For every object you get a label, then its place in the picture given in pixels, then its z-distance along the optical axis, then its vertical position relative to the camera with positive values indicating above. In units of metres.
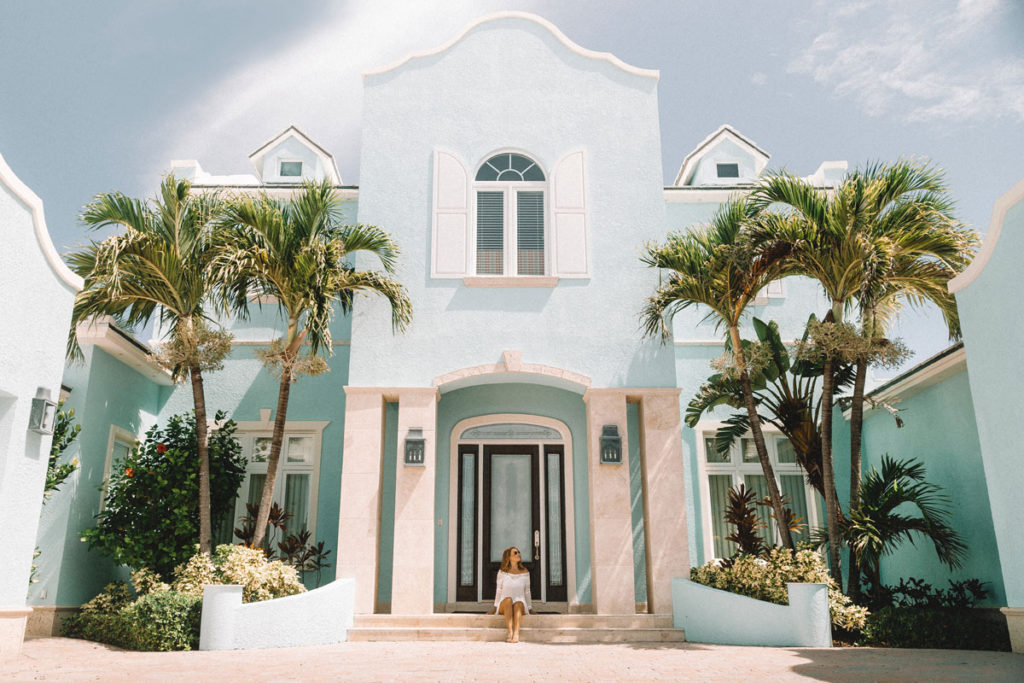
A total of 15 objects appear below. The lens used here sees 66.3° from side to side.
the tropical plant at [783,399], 11.14 +2.33
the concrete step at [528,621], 10.09 -0.73
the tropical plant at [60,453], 9.95 +1.37
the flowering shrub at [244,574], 9.31 -0.13
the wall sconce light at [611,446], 10.99 +1.57
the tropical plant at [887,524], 9.55 +0.45
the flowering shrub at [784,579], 9.17 -0.20
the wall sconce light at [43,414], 7.41 +1.37
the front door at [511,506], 12.09 +0.84
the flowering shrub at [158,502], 10.78 +0.84
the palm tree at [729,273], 10.39 +3.75
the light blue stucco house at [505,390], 10.79 +2.54
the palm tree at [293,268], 10.37 +3.83
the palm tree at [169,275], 10.27 +3.72
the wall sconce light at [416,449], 10.91 +1.52
